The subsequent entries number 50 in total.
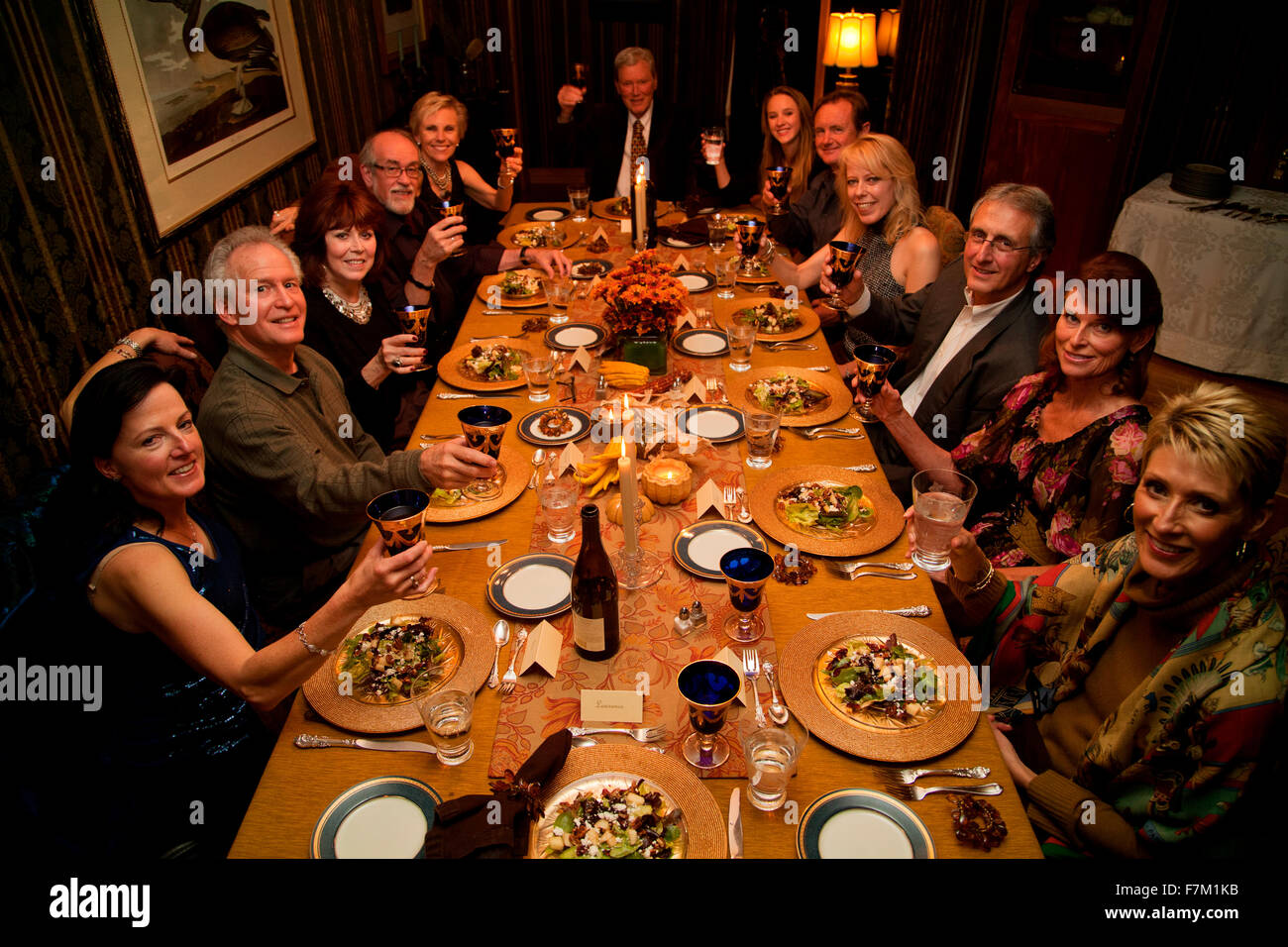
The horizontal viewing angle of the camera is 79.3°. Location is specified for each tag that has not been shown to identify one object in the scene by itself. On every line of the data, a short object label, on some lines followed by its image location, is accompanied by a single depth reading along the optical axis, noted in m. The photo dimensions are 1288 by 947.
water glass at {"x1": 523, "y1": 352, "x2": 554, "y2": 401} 2.46
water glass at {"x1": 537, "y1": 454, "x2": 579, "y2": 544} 1.90
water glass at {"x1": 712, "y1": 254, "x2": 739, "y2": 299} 3.31
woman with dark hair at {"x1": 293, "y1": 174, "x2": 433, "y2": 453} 2.66
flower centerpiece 2.45
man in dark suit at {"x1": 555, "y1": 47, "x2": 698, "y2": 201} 4.71
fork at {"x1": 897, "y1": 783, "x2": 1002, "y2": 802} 1.28
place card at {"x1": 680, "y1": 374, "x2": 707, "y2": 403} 2.50
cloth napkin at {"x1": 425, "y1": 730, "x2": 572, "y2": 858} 1.16
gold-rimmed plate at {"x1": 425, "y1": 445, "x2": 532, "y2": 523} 1.95
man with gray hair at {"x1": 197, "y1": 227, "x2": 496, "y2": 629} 1.96
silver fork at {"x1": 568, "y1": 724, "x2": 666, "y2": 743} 1.38
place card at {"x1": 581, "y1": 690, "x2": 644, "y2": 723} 1.41
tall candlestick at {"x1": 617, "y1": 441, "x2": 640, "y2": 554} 1.58
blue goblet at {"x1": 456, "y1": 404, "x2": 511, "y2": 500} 1.76
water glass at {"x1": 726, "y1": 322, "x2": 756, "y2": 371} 2.67
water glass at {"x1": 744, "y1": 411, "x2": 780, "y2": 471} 2.11
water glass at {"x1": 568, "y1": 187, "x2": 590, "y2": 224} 4.19
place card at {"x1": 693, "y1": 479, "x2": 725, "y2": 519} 1.97
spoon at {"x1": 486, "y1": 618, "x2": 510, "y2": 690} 1.58
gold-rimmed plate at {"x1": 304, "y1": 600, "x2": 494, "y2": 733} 1.40
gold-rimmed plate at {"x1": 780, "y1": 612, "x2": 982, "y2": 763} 1.35
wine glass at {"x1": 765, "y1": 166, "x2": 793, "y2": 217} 3.63
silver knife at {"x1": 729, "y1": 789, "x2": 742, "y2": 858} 1.19
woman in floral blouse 1.92
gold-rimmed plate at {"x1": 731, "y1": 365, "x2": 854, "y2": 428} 2.36
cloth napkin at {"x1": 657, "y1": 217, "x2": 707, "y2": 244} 3.86
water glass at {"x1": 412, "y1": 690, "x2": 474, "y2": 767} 1.33
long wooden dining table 1.22
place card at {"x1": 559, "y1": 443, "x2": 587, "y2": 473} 2.15
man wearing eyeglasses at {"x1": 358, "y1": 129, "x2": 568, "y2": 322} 3.13
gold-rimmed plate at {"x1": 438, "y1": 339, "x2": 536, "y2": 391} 2.56
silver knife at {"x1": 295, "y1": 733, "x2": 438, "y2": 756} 1.36
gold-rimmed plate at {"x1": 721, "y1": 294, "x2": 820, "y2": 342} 2.92
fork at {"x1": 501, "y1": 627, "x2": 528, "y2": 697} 1.48
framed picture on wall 2.77
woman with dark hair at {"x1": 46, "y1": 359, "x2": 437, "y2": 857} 1.45
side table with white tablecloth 4.18
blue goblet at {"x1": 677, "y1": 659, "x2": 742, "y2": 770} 1.29
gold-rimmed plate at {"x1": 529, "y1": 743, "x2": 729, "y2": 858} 1.20
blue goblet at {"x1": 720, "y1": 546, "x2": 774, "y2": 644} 1.53
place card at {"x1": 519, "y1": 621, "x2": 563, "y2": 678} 1.51
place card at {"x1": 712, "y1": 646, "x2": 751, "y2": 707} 1.47
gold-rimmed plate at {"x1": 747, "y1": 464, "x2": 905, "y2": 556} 1.84
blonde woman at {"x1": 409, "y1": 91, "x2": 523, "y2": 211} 3.93
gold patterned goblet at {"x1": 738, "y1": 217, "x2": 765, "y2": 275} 3.04
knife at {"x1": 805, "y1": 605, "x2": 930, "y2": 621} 1.65
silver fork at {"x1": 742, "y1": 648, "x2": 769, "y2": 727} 1.49
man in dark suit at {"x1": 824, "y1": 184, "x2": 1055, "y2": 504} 2.40
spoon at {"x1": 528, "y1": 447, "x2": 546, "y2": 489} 2.11
